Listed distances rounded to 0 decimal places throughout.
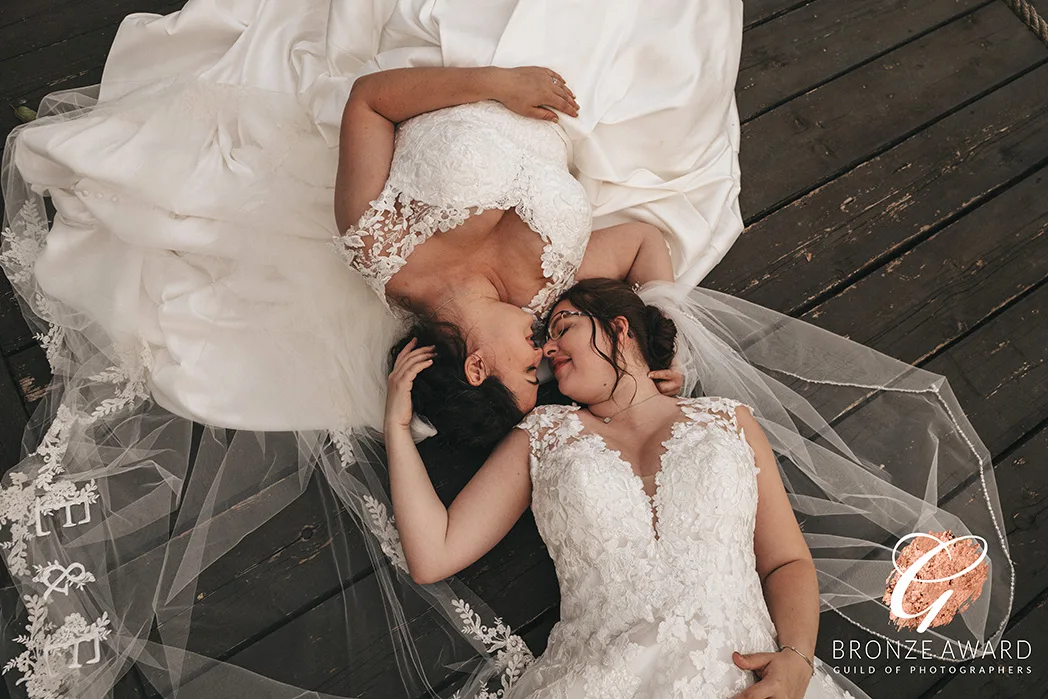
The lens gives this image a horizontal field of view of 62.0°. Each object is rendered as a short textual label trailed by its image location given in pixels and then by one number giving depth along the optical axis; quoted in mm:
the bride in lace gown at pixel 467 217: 2184
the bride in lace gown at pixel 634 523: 1904
